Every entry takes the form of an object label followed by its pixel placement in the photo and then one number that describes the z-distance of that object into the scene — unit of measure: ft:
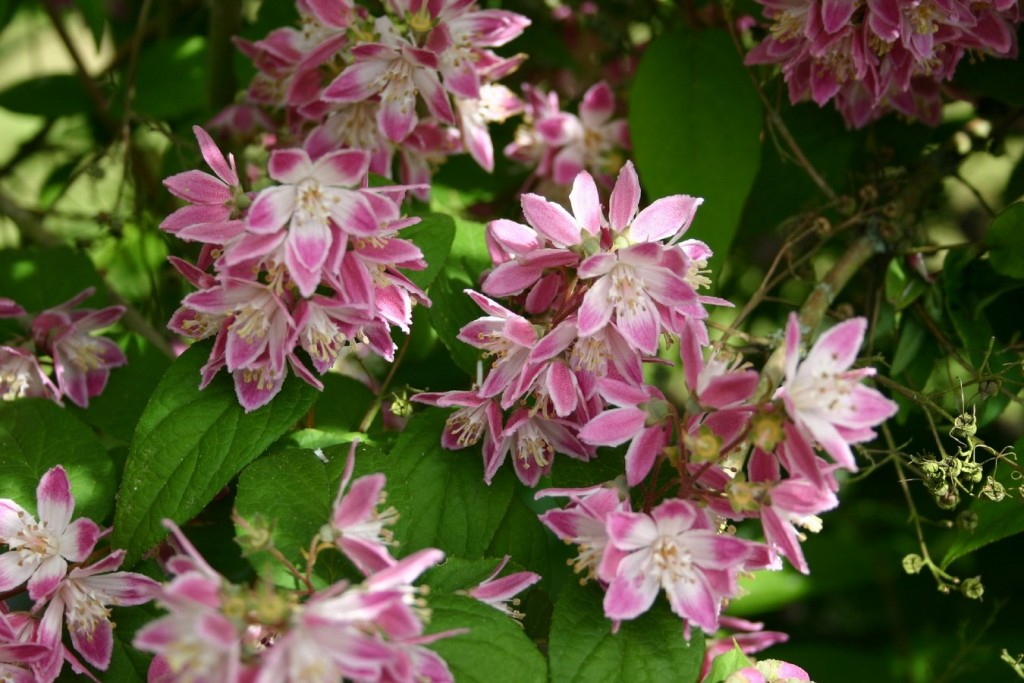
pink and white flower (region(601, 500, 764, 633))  2.02
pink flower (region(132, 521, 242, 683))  1.90
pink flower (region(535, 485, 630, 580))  2.05
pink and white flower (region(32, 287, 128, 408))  2.28
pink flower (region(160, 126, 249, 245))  2.08
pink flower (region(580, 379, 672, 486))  2.06
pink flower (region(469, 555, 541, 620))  2.07
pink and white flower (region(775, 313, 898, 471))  2.00
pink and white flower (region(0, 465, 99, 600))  2.08
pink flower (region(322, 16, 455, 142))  2.22
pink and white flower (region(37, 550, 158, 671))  2.08
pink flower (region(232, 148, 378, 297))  2.04
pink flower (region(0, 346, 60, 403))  2.24
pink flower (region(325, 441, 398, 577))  1.98
